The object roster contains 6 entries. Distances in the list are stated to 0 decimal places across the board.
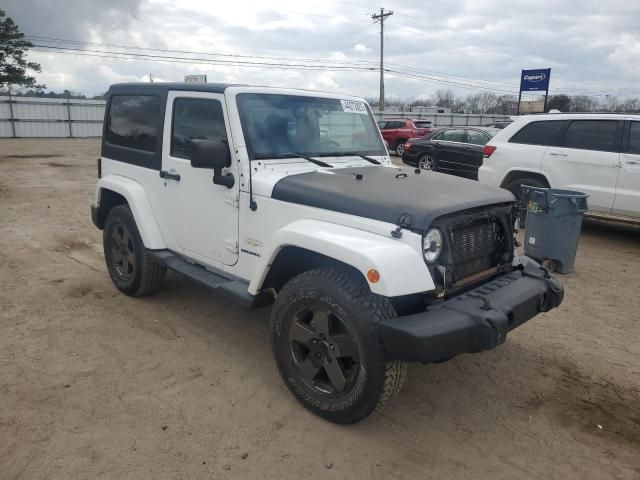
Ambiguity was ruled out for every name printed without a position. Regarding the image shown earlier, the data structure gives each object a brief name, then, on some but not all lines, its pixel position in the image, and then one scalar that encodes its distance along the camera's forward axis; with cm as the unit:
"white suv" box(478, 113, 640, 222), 726
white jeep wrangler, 276
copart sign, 2377
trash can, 606
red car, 2097
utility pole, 4492
